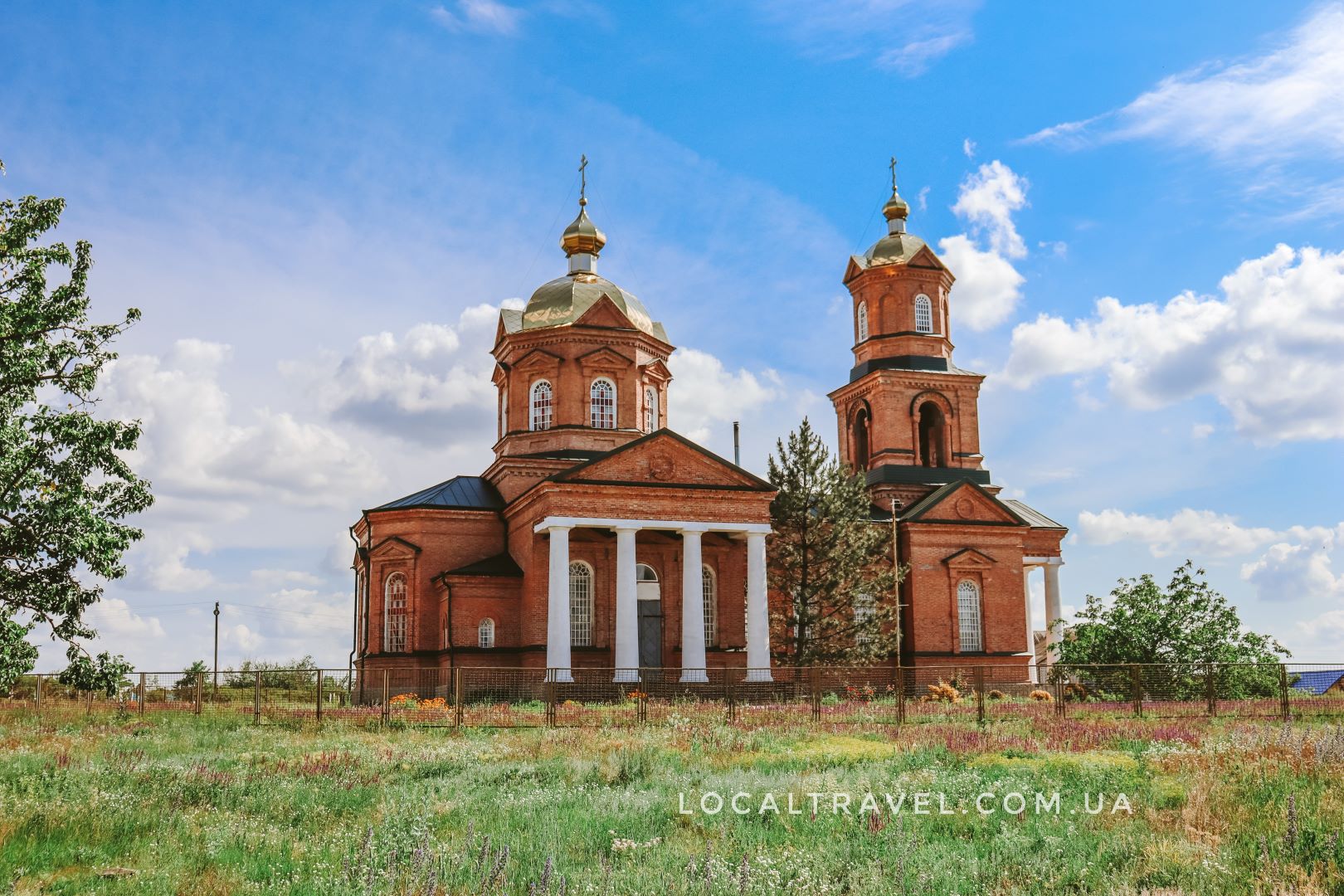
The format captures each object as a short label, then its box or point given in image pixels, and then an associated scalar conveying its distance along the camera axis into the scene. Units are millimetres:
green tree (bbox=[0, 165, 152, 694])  19297
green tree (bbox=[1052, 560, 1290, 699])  34438
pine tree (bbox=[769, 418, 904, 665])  37156
